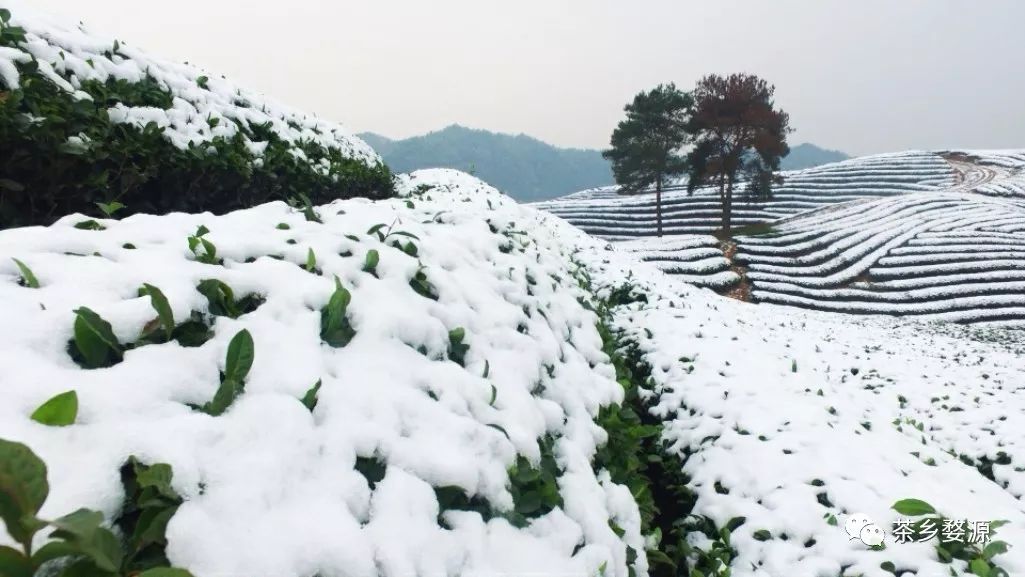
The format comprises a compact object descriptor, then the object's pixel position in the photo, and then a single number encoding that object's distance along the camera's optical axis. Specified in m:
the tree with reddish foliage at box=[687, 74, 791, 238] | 29.48
